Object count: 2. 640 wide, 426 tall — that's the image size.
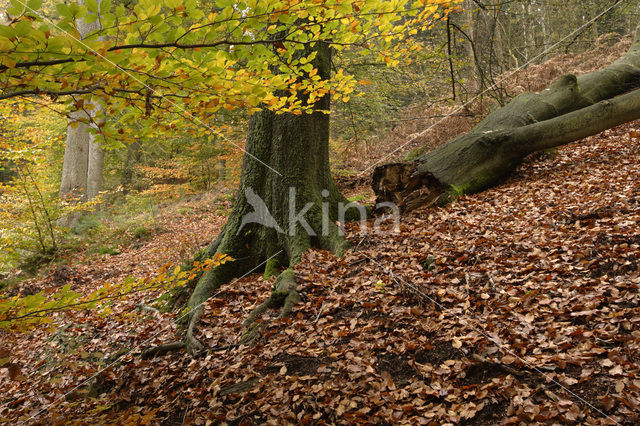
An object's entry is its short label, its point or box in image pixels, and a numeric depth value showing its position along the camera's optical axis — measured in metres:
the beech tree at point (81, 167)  10.86
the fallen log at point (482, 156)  5.89
